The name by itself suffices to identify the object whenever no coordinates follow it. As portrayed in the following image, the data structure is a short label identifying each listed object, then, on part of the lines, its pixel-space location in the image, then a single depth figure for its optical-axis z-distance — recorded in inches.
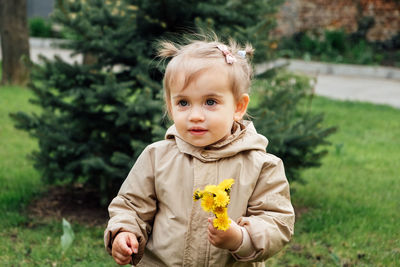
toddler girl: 74.4
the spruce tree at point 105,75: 146.7
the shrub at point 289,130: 139.5
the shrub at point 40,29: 691.4
